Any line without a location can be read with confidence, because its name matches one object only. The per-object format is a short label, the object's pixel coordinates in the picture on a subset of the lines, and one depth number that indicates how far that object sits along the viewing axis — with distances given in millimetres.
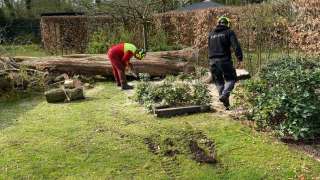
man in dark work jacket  6427
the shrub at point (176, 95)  6467
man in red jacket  8419
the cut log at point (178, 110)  6208
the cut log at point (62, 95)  7607
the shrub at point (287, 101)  5071
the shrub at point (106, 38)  12705
